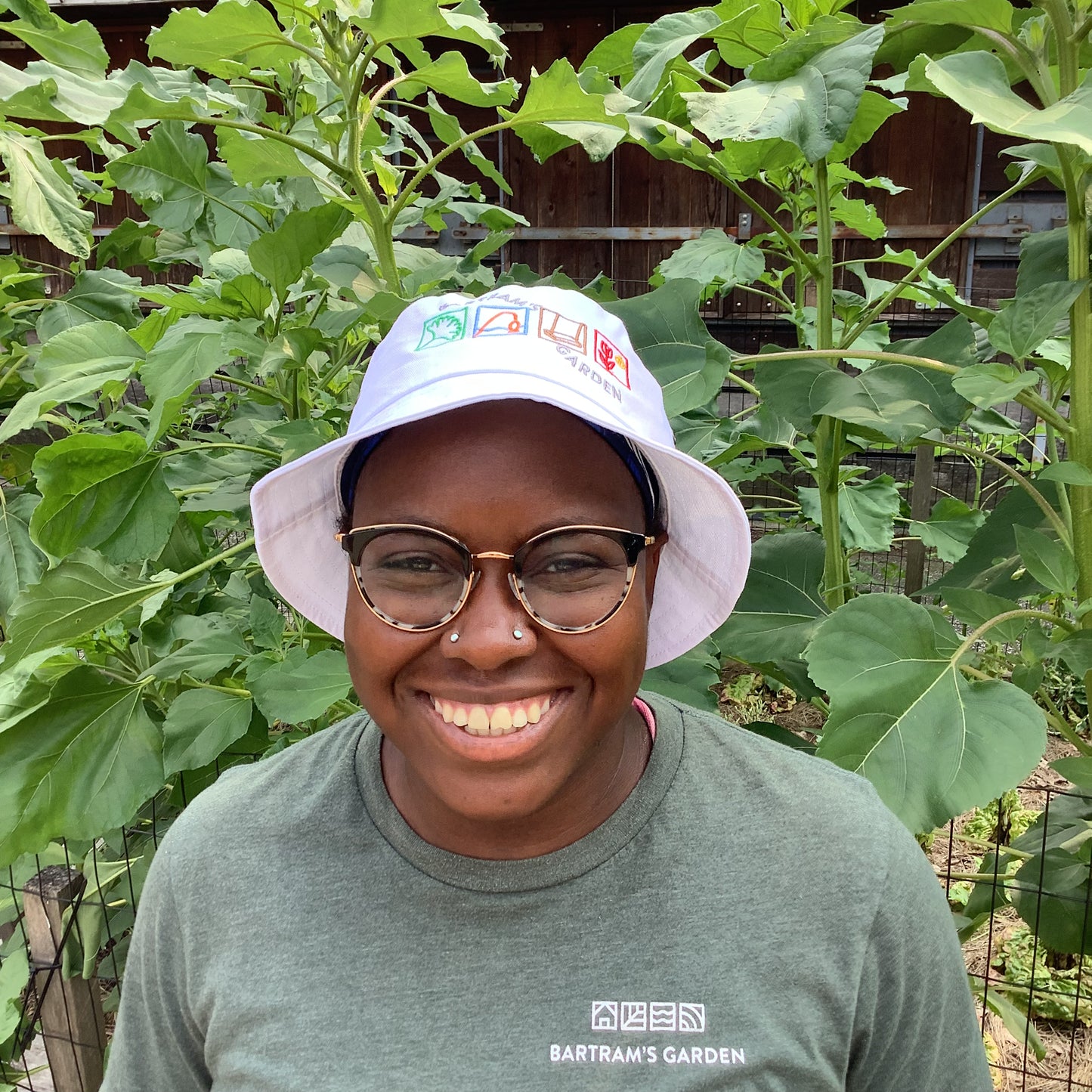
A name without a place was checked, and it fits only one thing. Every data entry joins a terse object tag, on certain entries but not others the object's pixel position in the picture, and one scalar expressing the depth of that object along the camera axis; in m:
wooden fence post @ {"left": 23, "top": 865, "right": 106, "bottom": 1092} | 1.98
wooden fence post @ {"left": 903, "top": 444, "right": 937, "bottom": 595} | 4.08
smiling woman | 0.76
